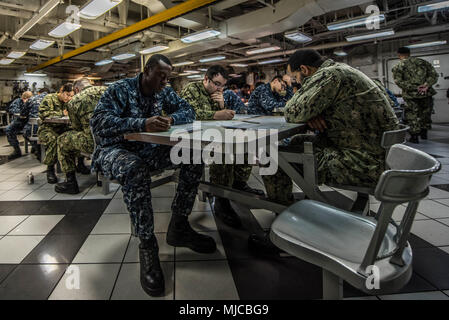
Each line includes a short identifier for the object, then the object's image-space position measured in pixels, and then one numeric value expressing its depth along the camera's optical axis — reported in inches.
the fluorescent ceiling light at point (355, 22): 219.1
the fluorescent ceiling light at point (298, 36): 262.7
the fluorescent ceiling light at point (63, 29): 219.1
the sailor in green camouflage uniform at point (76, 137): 119.8
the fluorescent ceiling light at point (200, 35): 245.0
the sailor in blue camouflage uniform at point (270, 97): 135.6
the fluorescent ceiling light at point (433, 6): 198.4
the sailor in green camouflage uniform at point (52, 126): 145.0
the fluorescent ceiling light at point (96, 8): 178.1
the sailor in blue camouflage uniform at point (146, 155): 60.1
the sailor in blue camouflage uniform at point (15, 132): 226.8
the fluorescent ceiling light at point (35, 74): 540.1
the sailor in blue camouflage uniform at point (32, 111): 200.7
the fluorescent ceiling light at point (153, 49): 309.3
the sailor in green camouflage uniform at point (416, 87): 224.2
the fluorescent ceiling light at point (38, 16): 181.7
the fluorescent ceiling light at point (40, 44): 274.5
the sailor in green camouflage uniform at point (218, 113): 94.1
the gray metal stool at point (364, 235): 28.6
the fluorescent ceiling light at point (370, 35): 273.0
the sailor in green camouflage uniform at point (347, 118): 60.5
